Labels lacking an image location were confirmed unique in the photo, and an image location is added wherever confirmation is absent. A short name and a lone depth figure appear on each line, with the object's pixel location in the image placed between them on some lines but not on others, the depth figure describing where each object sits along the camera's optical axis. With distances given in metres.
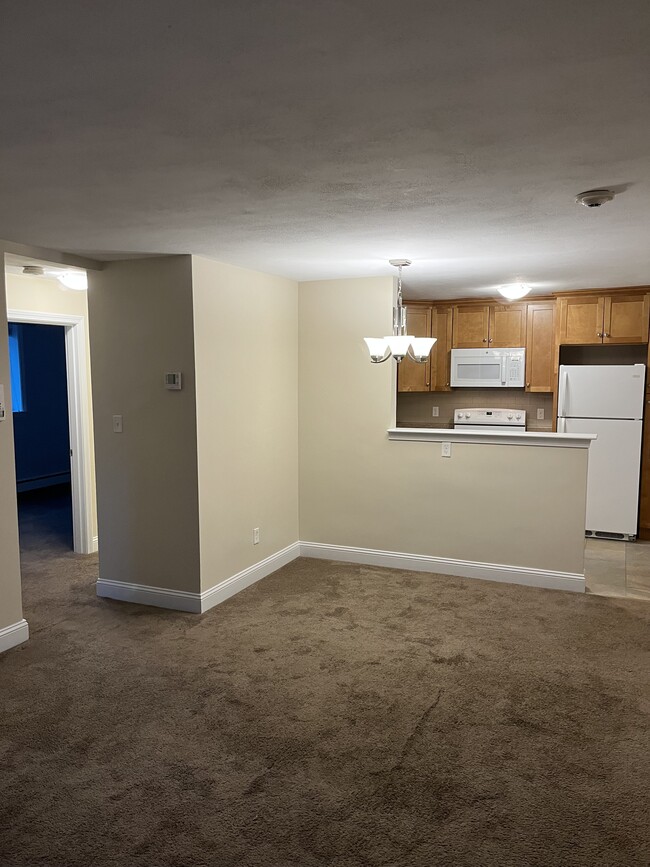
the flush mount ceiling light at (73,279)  4.66
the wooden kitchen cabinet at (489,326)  6.26
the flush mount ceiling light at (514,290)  5.18
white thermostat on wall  4.03
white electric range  6.45
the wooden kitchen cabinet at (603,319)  5.68
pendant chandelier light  4.27
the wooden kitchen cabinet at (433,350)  6.52
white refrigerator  5.68
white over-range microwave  6.25
